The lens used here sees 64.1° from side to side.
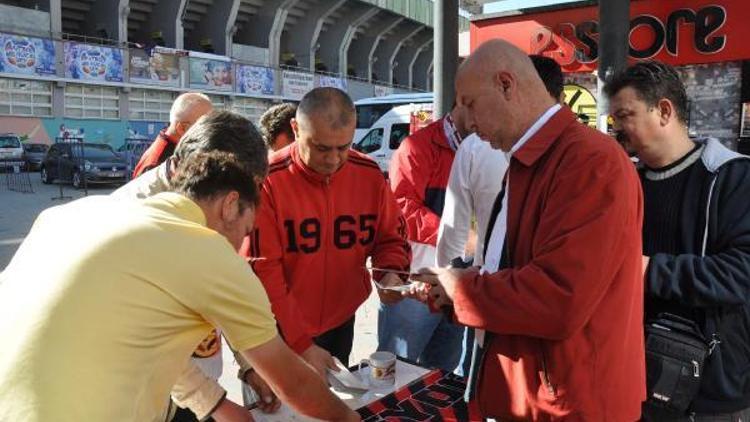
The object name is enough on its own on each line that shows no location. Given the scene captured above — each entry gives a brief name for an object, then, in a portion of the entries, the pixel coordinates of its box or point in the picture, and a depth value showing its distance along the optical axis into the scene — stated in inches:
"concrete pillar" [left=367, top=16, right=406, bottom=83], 1595.7
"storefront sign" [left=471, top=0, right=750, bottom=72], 230.2
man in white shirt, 99.5
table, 70.8
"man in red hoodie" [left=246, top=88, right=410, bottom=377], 85.7
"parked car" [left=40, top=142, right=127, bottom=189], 634.2
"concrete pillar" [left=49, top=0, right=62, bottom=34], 942.4
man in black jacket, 65.3
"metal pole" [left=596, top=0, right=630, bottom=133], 205.0
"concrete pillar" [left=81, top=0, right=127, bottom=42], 1047.0
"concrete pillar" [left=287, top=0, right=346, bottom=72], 1413.6
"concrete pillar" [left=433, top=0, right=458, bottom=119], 245.9
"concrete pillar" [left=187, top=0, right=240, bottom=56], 1224.2
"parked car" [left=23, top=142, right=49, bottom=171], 819.4
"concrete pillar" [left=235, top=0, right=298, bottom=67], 1317.7
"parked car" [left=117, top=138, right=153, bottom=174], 671.2
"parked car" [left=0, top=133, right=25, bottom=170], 781.3
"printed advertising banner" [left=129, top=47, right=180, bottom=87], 994.7
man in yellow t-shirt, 41.7
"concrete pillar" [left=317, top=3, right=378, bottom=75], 1491.1
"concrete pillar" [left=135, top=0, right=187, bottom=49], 1136.8
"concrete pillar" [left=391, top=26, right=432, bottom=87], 1774.1
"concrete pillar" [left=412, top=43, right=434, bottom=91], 1857.8
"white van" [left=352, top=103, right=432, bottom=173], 577.0
